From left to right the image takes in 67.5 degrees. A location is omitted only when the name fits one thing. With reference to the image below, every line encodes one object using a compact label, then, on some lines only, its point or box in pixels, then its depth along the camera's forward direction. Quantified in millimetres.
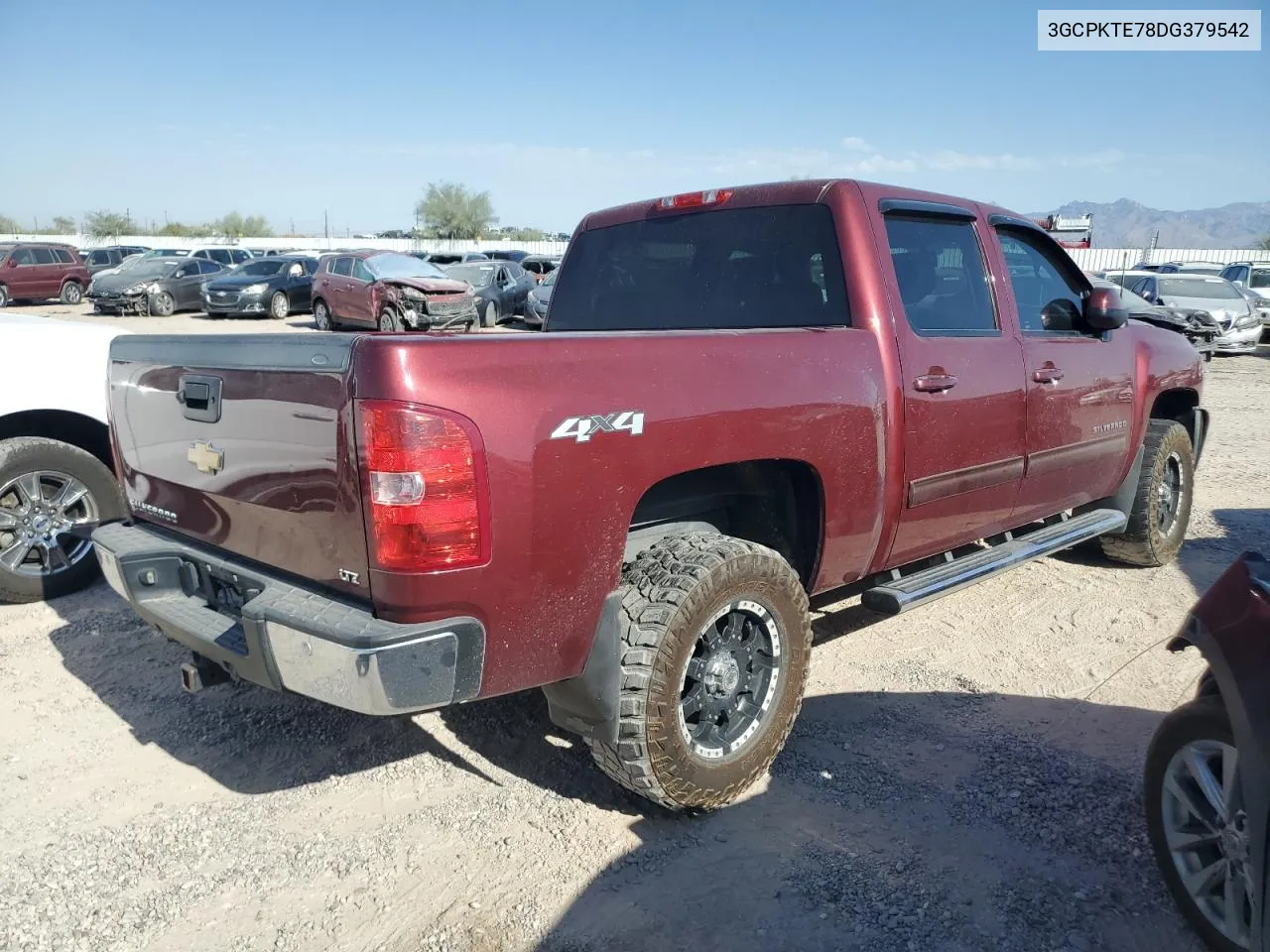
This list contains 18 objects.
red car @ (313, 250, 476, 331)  19109
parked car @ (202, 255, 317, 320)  22688
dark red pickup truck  2410
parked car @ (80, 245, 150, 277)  33059
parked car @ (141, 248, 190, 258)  27256
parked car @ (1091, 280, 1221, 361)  14883
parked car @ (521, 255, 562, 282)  28766
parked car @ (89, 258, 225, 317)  23203
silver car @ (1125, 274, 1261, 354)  18922
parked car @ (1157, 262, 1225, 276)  22189
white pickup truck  4734
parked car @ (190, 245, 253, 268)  31766
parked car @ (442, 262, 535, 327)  21609
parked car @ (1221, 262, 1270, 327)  23594
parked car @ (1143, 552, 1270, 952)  2150
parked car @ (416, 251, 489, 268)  32012
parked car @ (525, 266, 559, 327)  19875
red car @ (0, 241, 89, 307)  25797
